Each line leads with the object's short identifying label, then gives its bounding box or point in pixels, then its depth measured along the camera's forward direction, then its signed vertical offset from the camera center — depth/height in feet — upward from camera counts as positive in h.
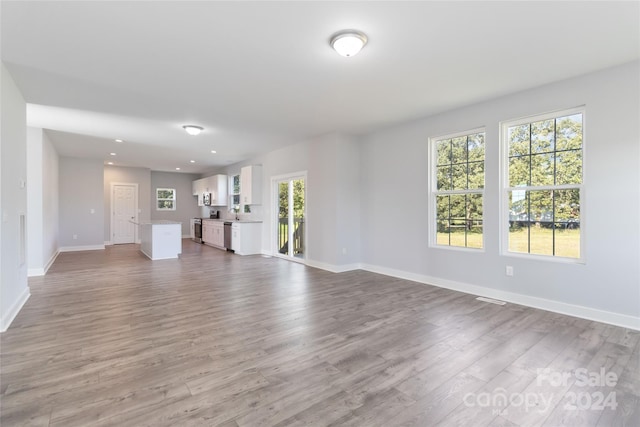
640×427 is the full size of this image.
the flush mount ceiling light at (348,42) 8.31 +4.71
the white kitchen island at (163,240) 23.71 -2.17
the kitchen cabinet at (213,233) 30.14 -2.18
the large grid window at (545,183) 11.51 +1.11
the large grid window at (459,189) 14.29 +1.09
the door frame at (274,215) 24.70 -0.27
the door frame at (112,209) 33.40 +0.39
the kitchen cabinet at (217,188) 33.76 +2.72
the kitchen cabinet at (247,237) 26.66 -2.25
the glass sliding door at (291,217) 23.18 -0.43
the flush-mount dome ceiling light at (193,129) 17.81 +4.92
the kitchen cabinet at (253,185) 27.07 +2.43
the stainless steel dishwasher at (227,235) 28.76 -2.18
